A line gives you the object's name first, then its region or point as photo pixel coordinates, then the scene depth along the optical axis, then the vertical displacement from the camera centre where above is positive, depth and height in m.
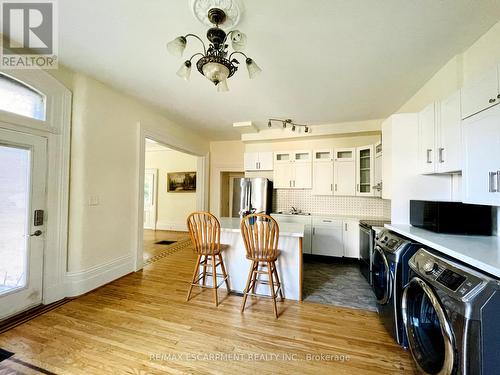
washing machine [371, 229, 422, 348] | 1.72 -0.74
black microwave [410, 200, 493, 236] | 1.85 -0.22
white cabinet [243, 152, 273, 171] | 4.73 +0.71
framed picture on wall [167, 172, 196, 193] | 6.54 +0.28
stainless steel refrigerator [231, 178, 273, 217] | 4.57 -0.08
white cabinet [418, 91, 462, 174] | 1.83 +0.56
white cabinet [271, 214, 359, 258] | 3.79 -0.83
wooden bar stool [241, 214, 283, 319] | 2.22 -0.55
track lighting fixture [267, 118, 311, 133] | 4.00 +1.37
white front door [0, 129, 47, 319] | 1.99 -0.30
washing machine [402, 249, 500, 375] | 0.92 -0.62
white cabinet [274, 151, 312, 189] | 4.37 +0.48
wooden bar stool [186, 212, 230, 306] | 2.41 -0.55
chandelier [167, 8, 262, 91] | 1.47 +1.01
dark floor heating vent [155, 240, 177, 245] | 5.09 -1.29
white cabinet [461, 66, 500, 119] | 1.44 +0.76
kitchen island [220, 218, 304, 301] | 2.52 -0.86
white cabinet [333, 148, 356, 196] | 4.05 +0.42
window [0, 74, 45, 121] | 1.98 +0.91
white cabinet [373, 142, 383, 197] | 3.50 +0.36
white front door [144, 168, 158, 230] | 6.80 -0.22
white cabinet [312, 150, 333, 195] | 4.21 +0.42
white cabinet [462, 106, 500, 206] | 1.44 +0.27
